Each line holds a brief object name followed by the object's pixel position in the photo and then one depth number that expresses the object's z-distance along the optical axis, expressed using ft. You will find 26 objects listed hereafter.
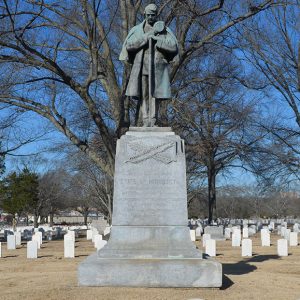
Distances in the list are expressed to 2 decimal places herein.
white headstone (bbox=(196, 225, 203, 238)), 95.29
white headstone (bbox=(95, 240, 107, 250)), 48.98
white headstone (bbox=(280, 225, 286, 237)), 92.07
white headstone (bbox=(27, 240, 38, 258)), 52.21
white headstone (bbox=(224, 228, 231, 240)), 87.95
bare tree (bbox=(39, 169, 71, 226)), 195.31
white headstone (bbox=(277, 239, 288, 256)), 53.26
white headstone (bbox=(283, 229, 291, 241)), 78.80
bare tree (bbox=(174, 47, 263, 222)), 72.79
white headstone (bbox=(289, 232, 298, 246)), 71.26
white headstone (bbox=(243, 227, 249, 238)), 87.78
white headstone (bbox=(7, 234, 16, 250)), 66.22
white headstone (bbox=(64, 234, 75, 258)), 51.96
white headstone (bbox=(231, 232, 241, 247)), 68.64
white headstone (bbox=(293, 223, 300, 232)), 108.51
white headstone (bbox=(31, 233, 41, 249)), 70.70
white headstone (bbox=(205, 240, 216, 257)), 50.91
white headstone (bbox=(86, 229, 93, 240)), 92.23
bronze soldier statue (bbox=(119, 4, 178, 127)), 30.58
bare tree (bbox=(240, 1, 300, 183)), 79.82
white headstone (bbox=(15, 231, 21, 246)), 74.90
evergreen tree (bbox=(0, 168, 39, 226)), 130.21
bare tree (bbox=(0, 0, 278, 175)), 60.64
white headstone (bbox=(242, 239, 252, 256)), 51.47
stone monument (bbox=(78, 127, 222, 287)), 25.89
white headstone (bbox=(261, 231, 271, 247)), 68.72
